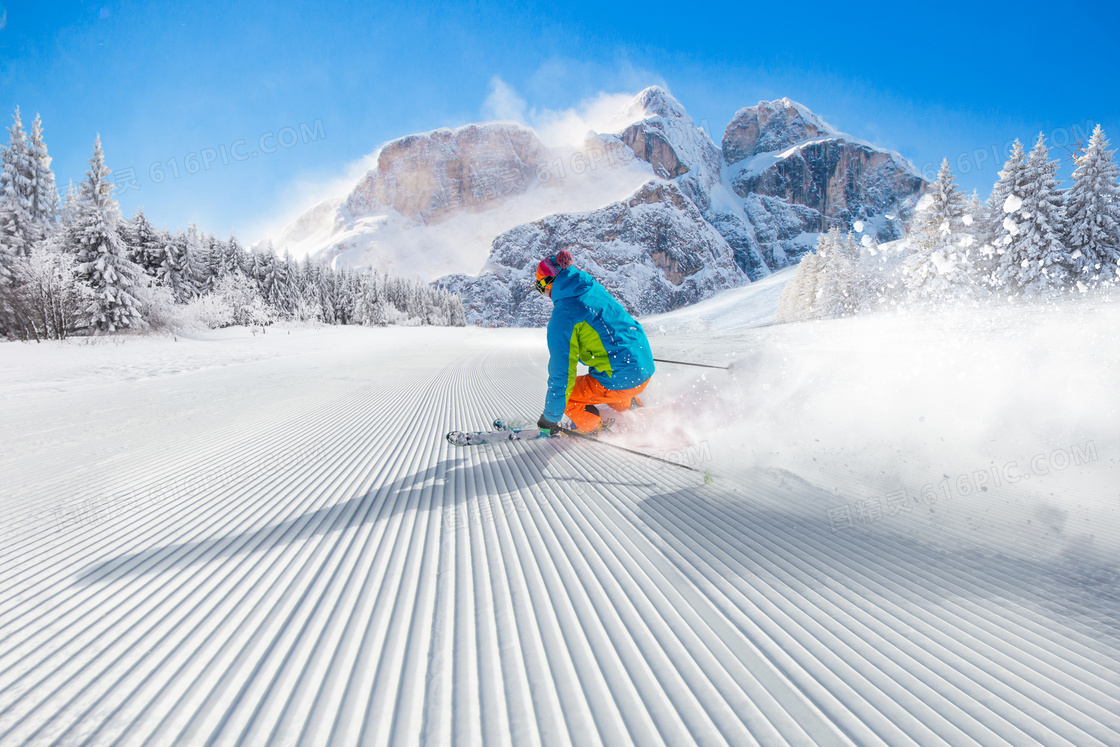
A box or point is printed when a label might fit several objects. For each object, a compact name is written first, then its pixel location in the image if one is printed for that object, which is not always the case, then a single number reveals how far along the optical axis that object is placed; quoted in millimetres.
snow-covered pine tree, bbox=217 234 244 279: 39156
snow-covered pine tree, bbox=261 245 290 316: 43031
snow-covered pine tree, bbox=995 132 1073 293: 17578
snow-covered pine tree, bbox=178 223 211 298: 34688
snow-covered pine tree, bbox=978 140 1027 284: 18859
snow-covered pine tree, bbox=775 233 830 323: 34219
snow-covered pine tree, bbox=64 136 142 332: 21047
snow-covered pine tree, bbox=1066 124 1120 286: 17219
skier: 3930
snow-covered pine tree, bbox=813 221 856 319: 31375
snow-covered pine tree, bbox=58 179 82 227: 28900
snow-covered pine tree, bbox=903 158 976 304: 21141
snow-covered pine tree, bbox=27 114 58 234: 25688
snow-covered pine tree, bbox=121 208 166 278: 31547
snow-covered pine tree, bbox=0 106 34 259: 22219
